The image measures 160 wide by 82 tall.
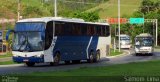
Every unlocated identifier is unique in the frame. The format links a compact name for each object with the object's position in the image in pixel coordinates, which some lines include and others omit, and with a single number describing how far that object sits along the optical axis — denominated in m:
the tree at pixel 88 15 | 117.50
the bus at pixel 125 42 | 88.31
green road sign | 103.62
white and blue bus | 34.97
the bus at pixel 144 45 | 58.44
